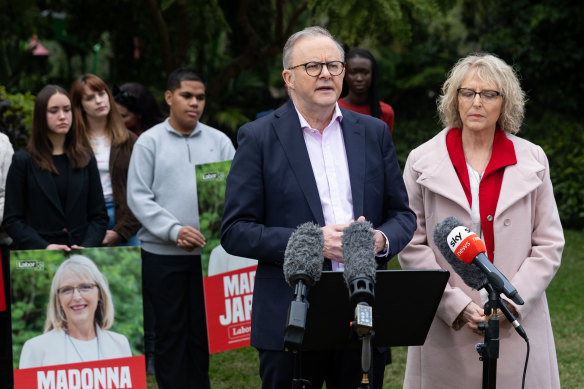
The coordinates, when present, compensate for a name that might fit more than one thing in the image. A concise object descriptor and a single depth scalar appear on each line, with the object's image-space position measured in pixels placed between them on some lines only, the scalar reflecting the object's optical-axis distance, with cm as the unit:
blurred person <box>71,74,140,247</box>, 1116
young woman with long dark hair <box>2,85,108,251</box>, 1008
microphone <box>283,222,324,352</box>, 472
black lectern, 571
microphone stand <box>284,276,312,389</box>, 472
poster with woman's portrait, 919
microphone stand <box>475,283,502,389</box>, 605
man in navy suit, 645
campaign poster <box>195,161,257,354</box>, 1048
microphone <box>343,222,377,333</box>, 471
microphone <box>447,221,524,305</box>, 584
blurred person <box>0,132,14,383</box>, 1084
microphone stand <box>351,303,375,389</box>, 467
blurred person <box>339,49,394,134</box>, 1222
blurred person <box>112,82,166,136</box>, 1322
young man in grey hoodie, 1053
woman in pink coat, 743
